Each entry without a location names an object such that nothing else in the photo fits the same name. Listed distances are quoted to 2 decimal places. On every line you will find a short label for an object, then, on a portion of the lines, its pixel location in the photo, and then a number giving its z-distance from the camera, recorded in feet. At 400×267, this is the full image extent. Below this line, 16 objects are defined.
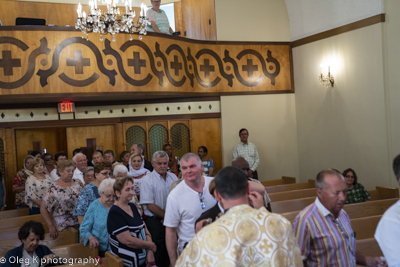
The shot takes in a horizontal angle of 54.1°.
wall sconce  27.37
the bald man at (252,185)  9.03
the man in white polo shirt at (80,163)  19.03
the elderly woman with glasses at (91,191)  14.05
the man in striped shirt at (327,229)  7.43
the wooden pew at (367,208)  17.24
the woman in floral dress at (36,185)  17.25
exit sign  25.97
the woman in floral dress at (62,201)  14.71
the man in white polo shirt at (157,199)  13.17
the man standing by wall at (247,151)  27.86
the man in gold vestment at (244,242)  5.83
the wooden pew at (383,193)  20.25
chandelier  17.08
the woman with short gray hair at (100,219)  12.44
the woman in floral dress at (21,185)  21.39
